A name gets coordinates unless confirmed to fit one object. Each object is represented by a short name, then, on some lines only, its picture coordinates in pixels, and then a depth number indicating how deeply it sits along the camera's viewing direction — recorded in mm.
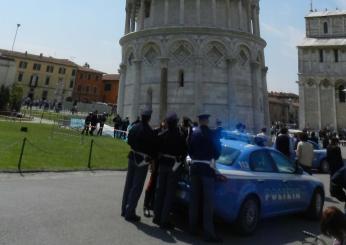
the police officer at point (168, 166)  6038
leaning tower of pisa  26391
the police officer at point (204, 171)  5535
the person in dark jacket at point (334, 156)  8555
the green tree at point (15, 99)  36219
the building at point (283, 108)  100725
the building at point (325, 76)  56562
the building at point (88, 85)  84044
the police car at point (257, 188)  5737
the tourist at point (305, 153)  9656
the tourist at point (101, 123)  24359
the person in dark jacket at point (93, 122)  23784
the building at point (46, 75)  76031
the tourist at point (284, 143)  10289
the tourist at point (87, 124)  23631
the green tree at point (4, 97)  34969
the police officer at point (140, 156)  6328
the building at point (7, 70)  40656
